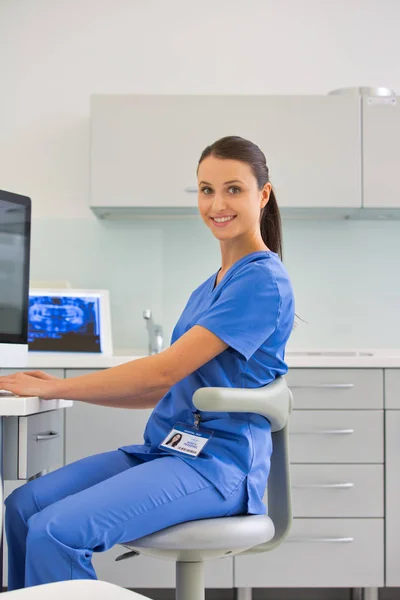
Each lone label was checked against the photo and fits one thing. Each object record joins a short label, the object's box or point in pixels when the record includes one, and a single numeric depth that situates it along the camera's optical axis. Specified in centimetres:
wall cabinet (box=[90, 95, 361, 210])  312
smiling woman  141
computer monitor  188
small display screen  312
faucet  313
